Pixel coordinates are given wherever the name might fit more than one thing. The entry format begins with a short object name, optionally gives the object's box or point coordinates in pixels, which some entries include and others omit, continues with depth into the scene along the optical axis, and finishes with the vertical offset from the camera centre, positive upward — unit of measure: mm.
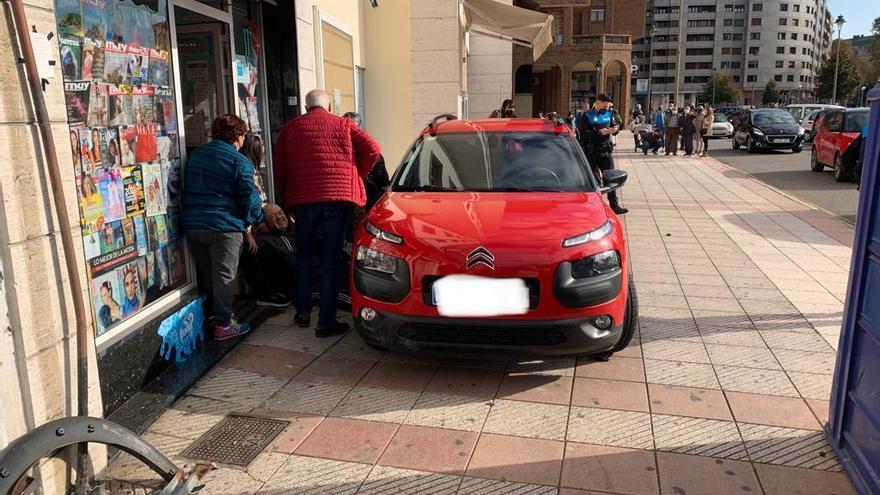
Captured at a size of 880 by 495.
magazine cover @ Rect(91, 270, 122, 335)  3707 -999
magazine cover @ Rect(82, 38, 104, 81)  3623 +412
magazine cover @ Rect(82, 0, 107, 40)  3646 +646
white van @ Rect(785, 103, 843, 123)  32500 +599
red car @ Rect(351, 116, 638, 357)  3715 -894
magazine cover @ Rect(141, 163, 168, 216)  4254 -400
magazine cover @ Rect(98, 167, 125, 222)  3811 -374
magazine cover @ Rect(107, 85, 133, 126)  3869 +152
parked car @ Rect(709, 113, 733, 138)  33472 -356
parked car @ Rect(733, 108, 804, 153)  22469 -332
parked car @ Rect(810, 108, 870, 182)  14742 -448
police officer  9820 -153
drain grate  3270 -1654
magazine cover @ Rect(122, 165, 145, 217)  4031 -379
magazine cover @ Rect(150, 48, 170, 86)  4360 +431
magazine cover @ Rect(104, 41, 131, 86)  3842 +410
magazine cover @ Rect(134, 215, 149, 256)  4160 -672
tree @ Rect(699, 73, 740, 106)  102750 +5140
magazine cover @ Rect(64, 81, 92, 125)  3463 +167
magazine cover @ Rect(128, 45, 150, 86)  4102 +428
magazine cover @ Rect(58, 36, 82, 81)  3424 +403
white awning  12898 +2174
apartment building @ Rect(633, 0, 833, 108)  118312 +14298
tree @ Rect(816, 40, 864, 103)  79375 +5257
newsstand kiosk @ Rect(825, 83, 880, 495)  2732 -1041
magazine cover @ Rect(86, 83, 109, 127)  3689 +149
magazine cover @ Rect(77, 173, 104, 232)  3598 -410
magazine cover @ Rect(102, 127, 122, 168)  3840 -111
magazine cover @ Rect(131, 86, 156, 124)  4137 +169
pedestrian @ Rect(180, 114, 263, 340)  4430 -512
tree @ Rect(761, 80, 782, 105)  107375 +4817
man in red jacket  4777 -385
